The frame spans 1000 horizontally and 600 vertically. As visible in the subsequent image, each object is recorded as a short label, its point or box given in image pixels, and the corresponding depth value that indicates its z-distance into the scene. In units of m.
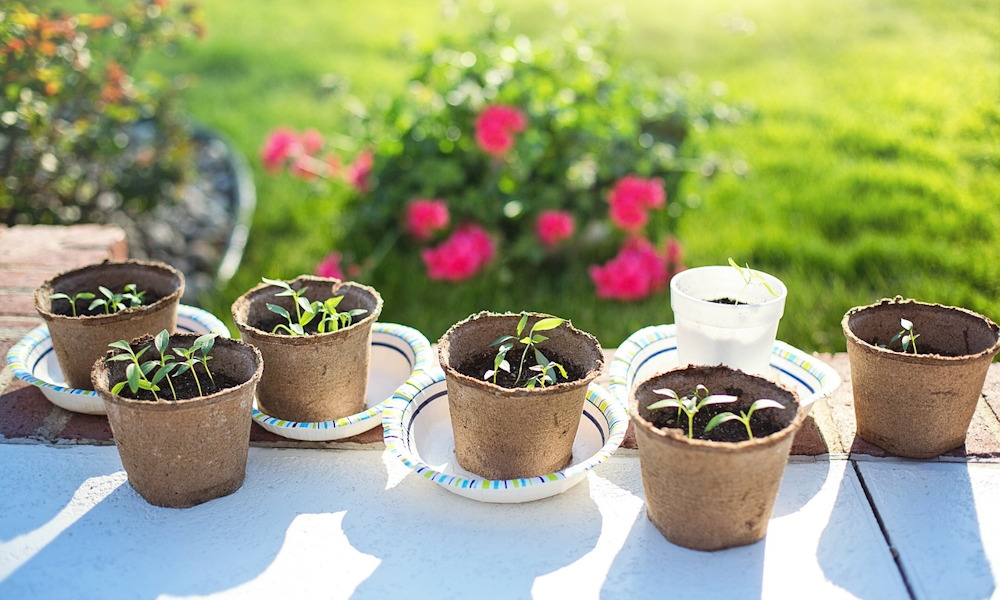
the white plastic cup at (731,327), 0.61
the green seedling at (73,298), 0.65
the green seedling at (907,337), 0.60
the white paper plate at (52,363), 0.63
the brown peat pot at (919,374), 0.58
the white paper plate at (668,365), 0.63
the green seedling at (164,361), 0.56
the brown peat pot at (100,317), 0.63
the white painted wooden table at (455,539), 0.52
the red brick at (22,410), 0.64
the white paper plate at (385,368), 0.62
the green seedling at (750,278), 0.62
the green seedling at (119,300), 0.64
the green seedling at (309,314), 0.61
